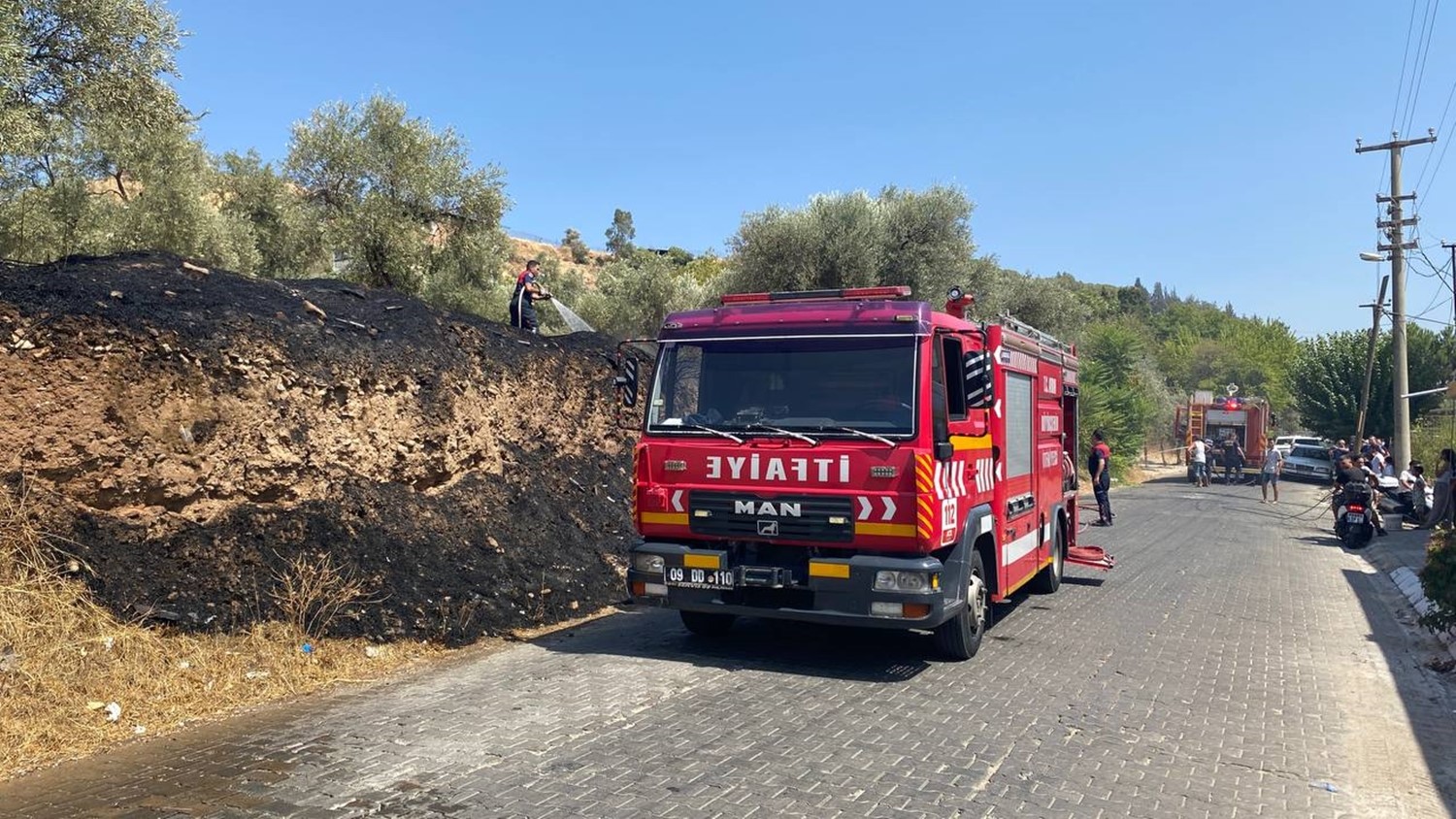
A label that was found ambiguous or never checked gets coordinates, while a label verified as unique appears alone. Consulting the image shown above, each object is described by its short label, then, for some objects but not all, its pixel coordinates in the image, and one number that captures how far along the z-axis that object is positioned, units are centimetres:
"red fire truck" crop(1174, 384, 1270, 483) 3891
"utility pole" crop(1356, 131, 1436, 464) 2533
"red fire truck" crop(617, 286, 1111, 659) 705
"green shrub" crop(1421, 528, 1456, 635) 854
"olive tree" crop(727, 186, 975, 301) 2336
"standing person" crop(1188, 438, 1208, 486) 3353
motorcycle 1809
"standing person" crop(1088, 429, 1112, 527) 1870
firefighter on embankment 1403
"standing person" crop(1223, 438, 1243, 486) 3575
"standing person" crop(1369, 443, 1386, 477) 2319
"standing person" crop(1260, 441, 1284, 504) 2795
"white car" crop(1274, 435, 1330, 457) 3827
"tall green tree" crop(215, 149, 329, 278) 1820
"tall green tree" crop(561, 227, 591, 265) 7365
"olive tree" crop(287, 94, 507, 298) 1742
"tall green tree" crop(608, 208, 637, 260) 7736
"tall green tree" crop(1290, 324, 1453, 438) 3703
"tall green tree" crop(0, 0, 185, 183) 1177
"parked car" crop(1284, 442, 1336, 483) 3728
